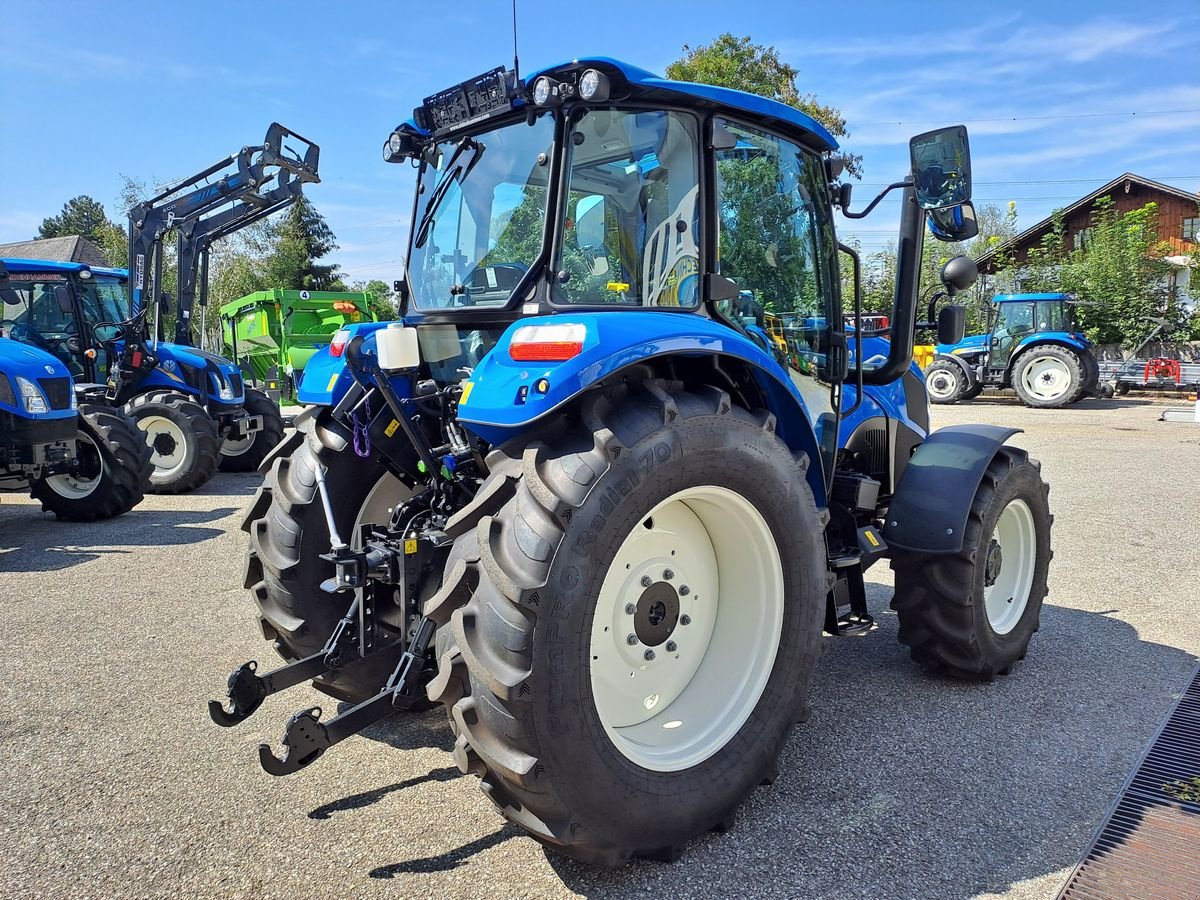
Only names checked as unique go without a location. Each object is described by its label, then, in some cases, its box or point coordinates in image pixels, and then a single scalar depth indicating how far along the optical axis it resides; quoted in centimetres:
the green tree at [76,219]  7567
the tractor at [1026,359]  1769
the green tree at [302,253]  3722
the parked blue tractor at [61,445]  679
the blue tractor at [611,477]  221
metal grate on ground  234
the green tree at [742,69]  2036
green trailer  1722
